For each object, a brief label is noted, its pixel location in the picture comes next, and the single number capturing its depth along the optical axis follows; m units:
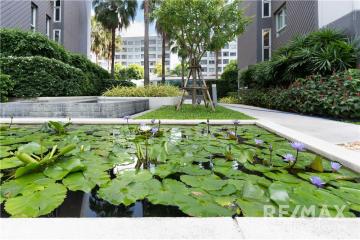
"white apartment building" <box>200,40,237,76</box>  79.94
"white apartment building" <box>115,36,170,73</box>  103.38
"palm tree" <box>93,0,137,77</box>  22.94
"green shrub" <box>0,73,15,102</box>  7.80
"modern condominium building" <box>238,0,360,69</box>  8.59
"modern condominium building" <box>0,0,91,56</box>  10.85
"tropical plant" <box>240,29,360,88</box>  7.34
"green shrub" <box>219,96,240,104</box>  16.76
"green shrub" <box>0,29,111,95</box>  9.34
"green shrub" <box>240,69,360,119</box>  6.22
